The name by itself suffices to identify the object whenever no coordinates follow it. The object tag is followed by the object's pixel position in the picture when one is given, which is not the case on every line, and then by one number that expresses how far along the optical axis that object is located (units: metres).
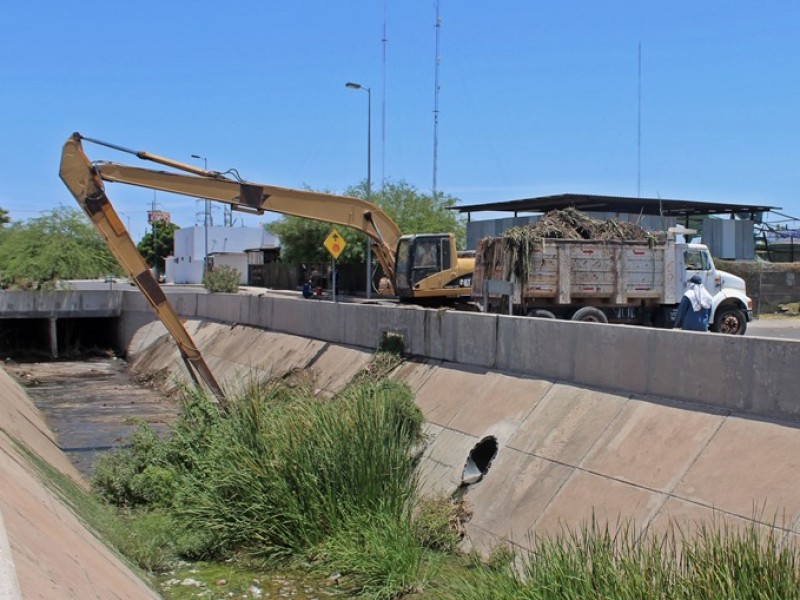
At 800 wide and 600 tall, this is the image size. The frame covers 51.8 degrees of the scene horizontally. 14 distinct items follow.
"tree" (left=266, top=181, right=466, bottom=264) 51.47
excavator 17.12
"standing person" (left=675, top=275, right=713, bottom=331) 12.83
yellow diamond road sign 27.48
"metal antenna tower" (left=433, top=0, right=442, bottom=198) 55.05
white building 83.25
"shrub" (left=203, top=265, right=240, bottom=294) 33.41
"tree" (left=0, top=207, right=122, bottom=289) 33.91
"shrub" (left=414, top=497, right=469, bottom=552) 9.49
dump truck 17.72
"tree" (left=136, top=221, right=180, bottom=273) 108.22
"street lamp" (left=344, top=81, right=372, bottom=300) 36.01
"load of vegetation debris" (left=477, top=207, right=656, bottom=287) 17.67
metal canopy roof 39.16
